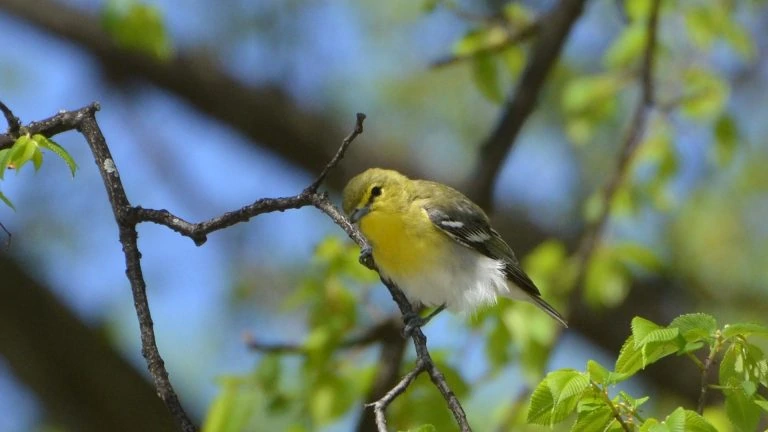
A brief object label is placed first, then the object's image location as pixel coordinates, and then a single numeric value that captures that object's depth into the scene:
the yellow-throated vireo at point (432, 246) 9.41
